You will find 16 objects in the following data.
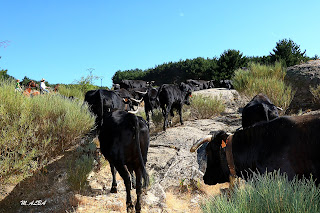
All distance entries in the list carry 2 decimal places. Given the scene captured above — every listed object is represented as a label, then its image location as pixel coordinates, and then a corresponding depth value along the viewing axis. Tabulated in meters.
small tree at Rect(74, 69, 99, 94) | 14.35
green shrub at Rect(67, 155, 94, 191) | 4.81
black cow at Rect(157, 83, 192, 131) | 10.20
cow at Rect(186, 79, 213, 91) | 27.73
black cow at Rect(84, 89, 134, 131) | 7.02
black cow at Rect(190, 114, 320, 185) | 2.99
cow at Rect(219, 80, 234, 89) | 25.96
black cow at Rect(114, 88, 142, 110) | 11.01
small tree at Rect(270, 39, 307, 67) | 27.08
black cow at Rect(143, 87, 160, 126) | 10.88
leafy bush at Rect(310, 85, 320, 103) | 11.71
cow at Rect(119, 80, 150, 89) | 24.52
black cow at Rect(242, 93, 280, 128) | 6.18
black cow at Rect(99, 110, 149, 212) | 4.01
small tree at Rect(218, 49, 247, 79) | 30.80
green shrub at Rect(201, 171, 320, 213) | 2.07
